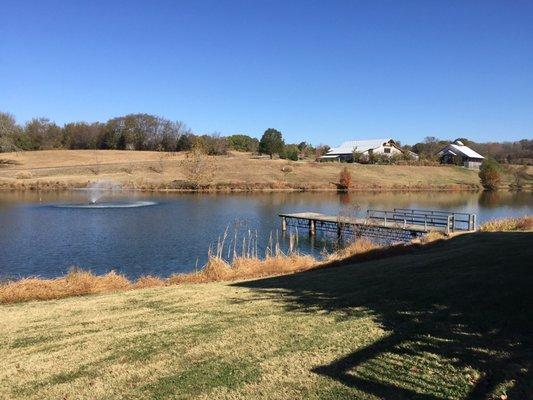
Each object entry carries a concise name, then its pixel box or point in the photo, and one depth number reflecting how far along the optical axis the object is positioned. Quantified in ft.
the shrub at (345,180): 291.17
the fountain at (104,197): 172.96
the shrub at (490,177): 320.50
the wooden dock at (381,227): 101.03
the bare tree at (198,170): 265.13
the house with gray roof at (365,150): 407.23
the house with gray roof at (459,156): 415.03
